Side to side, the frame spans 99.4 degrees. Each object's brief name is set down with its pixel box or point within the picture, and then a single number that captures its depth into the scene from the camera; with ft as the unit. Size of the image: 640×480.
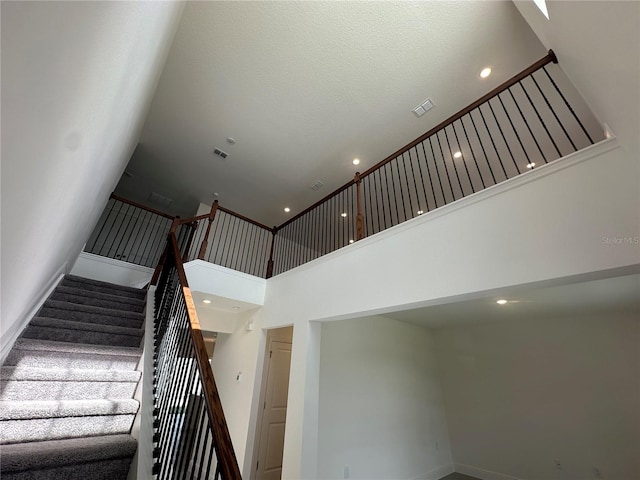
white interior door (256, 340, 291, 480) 12.69
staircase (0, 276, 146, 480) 4.74
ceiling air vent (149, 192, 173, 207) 19.22
